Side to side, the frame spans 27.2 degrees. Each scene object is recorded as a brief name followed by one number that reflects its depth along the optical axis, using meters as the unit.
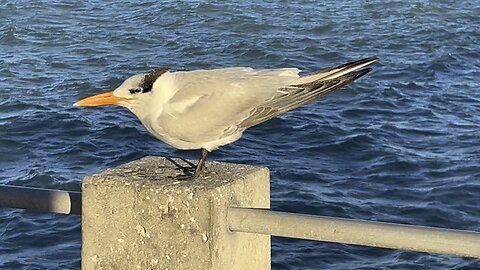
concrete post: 2.99
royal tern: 3.63
